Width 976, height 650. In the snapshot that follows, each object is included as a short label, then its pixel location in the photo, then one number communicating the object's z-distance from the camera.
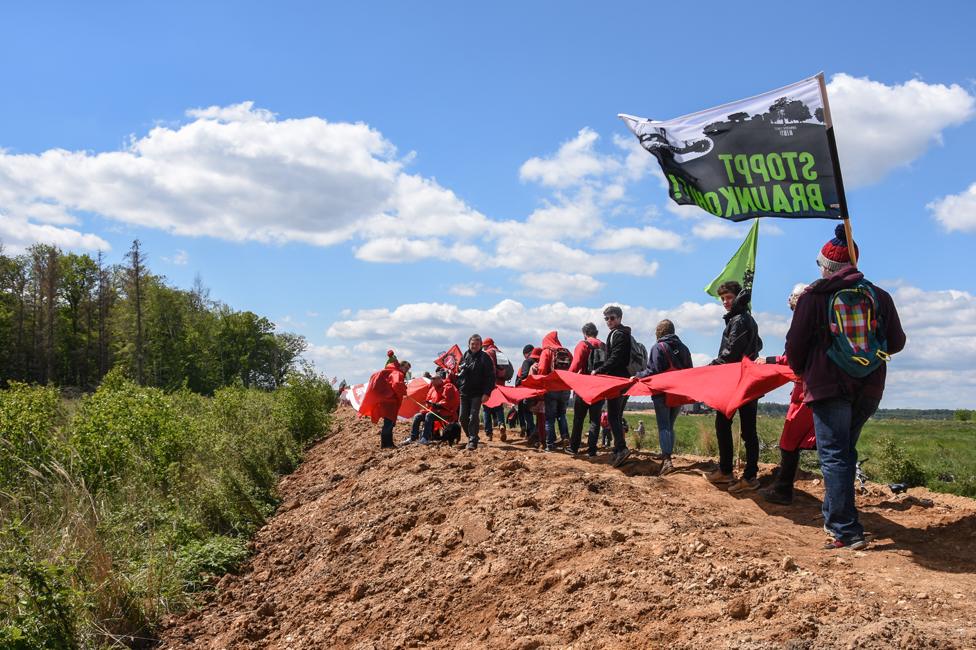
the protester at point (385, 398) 12.59
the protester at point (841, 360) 5.19
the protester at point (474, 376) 11.66
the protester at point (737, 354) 7.57
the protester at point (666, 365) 8.73
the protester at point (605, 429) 12.55
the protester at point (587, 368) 10.41
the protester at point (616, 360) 9.68
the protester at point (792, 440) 6.59
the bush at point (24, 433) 10.34
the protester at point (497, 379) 14.08
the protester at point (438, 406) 12.80
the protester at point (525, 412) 14.58
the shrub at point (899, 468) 8.88
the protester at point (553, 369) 11.68
